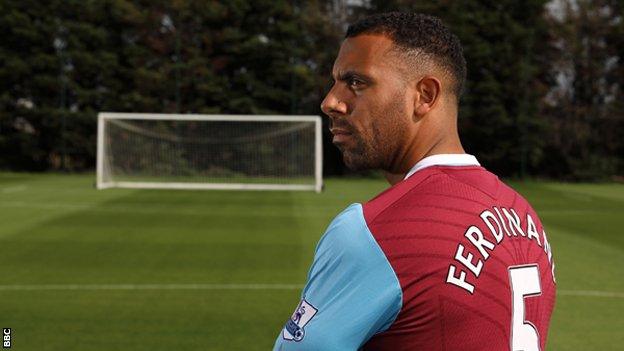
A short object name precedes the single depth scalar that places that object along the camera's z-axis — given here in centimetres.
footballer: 155
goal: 2767
